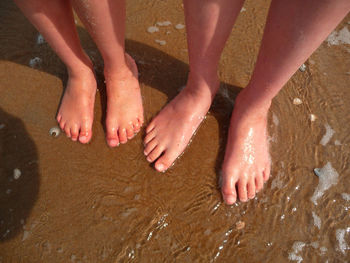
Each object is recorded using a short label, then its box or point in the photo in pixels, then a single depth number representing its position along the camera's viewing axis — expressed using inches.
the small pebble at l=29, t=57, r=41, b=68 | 30.2
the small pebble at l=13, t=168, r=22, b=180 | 25.1
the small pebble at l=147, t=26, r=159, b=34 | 32.4
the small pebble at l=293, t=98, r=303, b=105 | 28.0
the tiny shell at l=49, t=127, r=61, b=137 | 26.8
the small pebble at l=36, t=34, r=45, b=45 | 31.5
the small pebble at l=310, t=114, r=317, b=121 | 27.3
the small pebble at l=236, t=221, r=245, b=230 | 23.5
